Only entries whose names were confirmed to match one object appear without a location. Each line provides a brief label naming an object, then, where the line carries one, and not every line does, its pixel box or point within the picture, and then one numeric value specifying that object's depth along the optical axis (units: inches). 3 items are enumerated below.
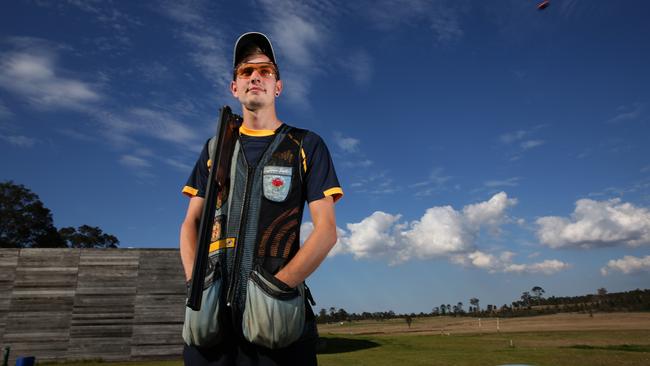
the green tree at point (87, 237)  1992.9
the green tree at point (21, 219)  1469.0
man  64.3
